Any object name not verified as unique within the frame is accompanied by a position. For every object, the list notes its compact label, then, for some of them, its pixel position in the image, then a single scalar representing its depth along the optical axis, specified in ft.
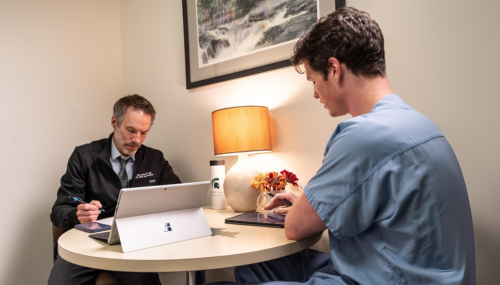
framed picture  5.76
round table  2.88
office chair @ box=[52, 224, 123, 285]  4.92
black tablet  4.12
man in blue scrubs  2.51
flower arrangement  5.13
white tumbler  5.73
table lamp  5.25
